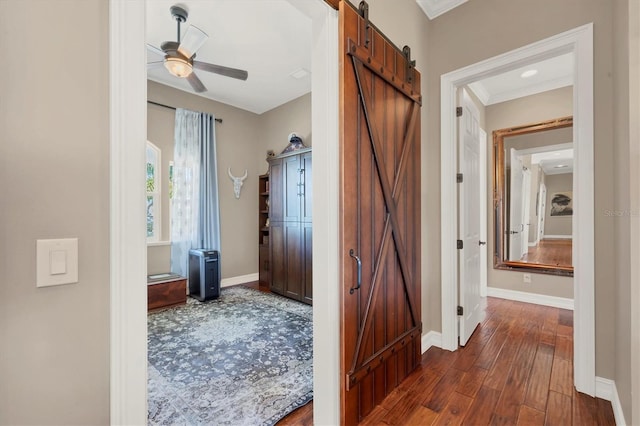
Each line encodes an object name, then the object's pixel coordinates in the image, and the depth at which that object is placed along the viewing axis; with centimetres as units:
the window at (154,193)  420
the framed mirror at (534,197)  361
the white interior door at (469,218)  260
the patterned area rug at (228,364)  176
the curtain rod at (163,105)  409
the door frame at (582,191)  189
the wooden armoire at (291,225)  402
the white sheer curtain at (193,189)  432
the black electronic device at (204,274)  403
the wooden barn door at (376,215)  159
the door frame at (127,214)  77
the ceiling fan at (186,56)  263
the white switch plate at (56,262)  68
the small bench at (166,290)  363
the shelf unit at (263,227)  499
